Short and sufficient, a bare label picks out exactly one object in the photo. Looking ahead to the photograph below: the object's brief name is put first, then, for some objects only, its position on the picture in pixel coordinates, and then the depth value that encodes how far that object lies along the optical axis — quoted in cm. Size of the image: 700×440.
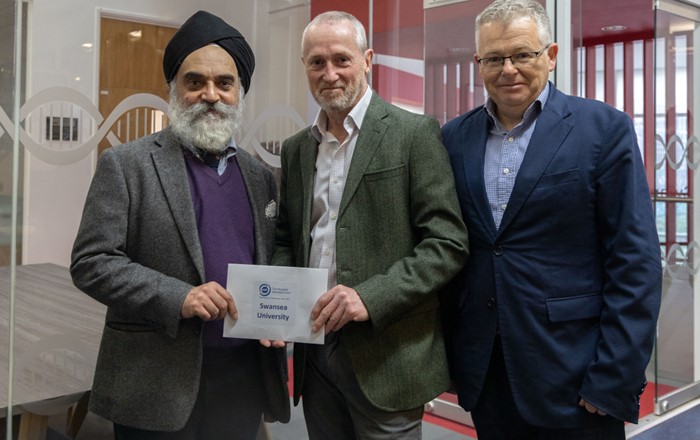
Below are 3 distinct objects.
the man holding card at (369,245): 192
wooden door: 260
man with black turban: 187
